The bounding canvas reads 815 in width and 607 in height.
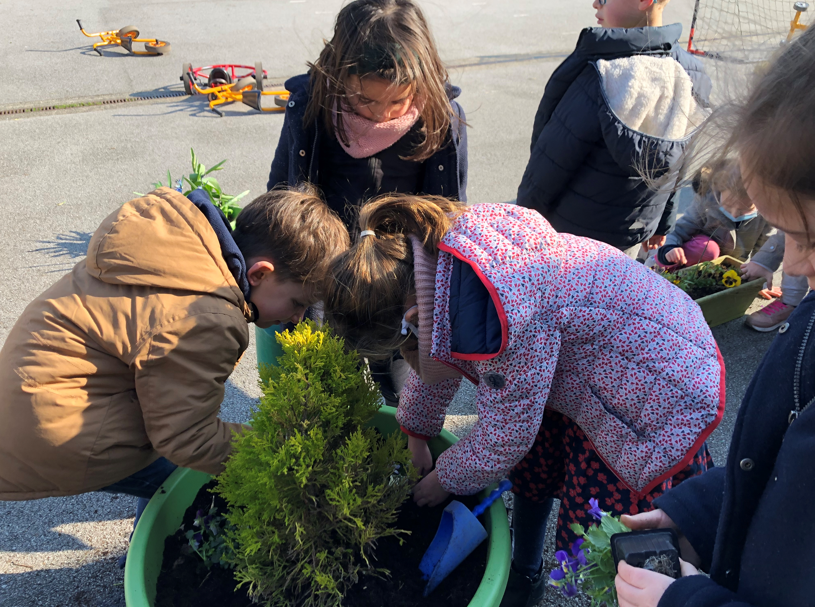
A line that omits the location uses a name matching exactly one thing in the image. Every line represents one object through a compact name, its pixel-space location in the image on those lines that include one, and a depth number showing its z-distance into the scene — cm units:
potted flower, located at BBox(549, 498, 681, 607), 107
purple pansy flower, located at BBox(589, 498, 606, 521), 122
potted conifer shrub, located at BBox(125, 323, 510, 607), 129
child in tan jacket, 149
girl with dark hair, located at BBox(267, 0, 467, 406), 198
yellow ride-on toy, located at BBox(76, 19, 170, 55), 693
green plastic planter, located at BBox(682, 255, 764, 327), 318
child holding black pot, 87
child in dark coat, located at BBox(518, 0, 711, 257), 242
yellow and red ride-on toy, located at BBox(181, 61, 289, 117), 580
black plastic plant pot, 106
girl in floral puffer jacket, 128
